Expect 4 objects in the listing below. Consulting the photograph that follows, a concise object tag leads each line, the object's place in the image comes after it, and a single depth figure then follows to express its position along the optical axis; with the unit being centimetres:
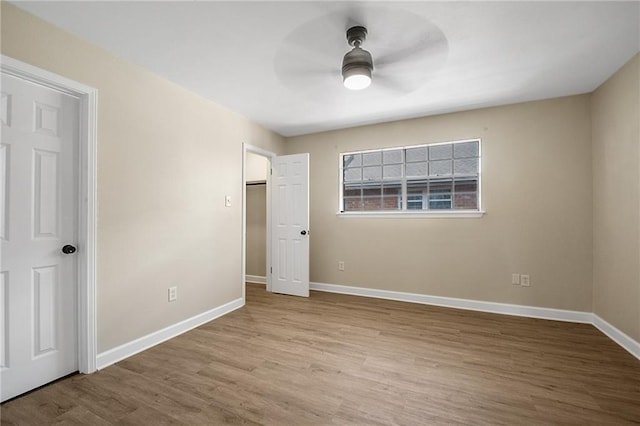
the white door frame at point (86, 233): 212
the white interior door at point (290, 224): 414
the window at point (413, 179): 367
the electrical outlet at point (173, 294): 279
